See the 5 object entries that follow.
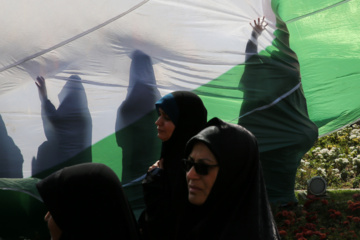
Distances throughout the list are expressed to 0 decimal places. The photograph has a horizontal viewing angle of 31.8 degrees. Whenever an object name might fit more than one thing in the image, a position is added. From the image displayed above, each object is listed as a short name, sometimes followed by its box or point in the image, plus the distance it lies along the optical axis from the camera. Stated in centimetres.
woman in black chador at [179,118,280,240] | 269
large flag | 521
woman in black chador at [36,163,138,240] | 251
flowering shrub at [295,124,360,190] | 709
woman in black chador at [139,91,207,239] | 348
